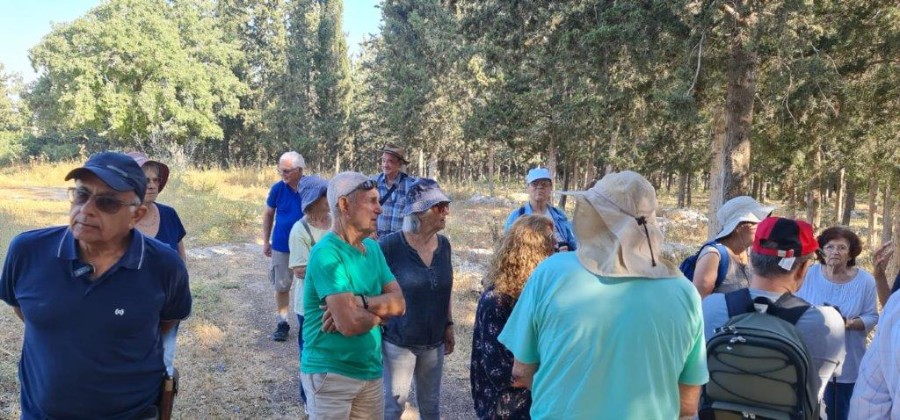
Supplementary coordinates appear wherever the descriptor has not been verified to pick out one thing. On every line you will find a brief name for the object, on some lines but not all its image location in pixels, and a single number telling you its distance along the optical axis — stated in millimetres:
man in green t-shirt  2449
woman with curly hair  2467
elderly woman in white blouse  3129
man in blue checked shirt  4918
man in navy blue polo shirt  1894
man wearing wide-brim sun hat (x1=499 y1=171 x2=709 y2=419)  1670
